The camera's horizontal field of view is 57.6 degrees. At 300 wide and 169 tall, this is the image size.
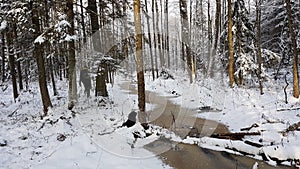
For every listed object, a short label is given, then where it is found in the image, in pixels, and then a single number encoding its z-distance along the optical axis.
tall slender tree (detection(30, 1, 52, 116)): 11.68
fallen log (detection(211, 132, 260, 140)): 8.41
